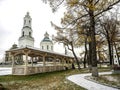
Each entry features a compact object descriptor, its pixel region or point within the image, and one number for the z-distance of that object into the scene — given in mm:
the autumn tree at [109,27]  14054
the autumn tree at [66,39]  15243
